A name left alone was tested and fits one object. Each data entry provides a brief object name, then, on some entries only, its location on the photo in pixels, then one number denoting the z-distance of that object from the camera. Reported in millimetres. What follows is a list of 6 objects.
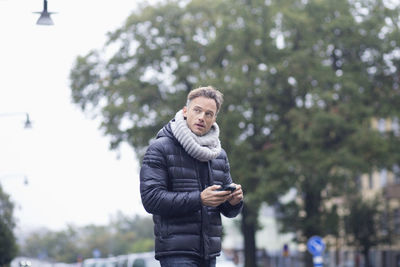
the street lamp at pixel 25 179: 49312
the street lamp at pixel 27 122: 31266
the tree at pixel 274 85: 33188
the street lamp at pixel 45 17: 17031
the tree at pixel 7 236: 35438
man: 4672
